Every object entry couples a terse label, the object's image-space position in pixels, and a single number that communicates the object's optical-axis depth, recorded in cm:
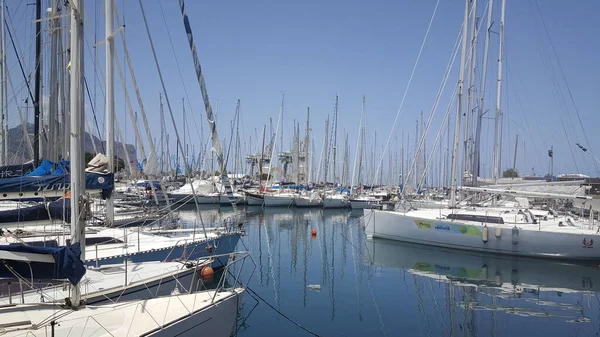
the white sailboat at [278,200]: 6269
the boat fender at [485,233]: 2808
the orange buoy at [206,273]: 1434
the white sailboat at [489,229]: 2661
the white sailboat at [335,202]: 6378
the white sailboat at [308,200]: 6319
